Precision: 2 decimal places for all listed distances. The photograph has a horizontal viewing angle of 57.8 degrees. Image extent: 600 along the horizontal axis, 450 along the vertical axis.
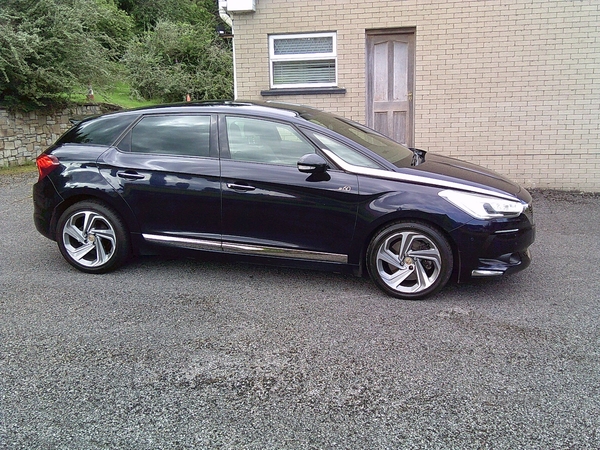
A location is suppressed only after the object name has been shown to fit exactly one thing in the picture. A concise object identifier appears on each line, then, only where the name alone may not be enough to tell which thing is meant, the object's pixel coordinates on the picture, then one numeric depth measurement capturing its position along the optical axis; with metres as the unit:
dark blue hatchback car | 4.38
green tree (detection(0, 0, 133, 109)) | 11.94
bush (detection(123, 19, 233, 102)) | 22.64
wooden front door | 9.34
